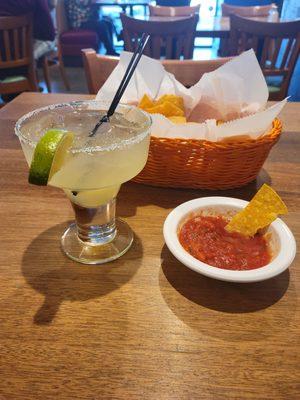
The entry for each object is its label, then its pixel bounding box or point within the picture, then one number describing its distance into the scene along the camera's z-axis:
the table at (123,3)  5.26
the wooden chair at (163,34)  2.09
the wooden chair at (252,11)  3.70
